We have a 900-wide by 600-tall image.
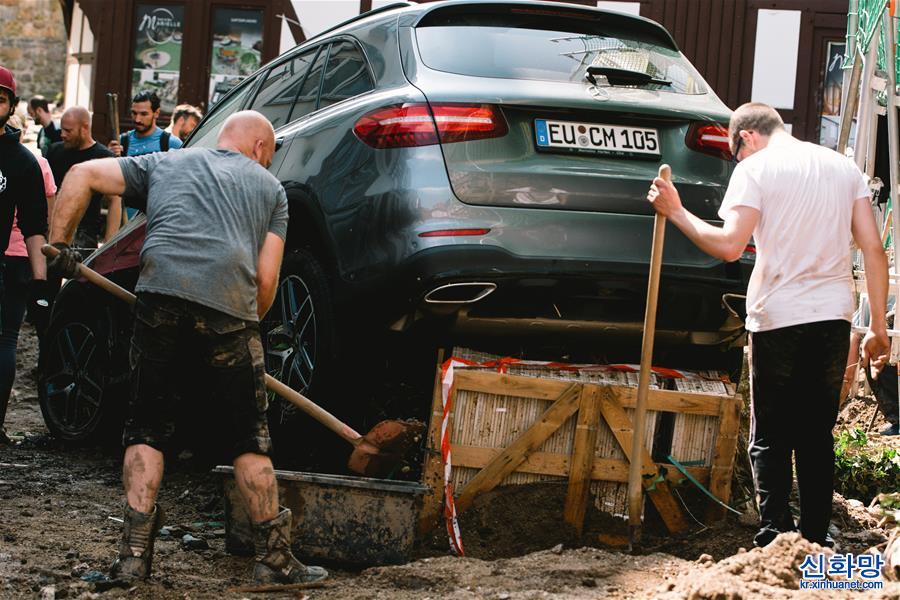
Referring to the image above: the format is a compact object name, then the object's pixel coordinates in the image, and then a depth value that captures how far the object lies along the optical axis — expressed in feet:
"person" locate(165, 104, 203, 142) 36.32
